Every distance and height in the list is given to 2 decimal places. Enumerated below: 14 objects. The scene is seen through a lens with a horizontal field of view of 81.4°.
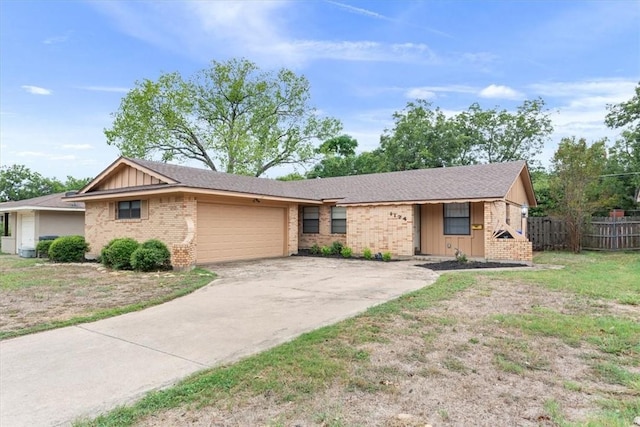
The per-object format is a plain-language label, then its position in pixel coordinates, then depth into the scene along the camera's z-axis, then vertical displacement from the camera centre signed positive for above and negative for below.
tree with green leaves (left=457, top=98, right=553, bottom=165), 29.97 +7.48
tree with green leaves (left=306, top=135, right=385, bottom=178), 32.19 +5.11
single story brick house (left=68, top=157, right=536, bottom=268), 12.50 +0.37
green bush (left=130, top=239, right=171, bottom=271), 11.25 -1.09
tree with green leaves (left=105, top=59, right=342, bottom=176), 30.41 +8.81
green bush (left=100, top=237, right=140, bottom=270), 11.85 -1.03
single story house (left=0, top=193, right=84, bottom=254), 18.06 +0.01
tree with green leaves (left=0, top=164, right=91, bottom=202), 35.34 +3.53
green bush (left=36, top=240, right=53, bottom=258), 16.17 -1.15
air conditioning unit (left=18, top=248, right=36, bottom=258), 17.25 -1.48
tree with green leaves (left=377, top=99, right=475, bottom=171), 28.86 +6.34
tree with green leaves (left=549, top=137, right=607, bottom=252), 15.90 +1.84
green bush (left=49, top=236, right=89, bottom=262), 14.52 -1.11
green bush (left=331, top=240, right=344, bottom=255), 16.31 -1.15
